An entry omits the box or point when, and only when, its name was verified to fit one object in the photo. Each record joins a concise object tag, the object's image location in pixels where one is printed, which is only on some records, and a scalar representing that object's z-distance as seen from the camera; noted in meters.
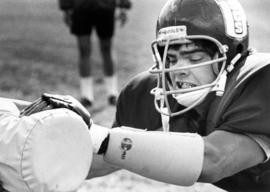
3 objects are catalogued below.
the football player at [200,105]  5.23
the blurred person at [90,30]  14.87
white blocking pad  4.52
